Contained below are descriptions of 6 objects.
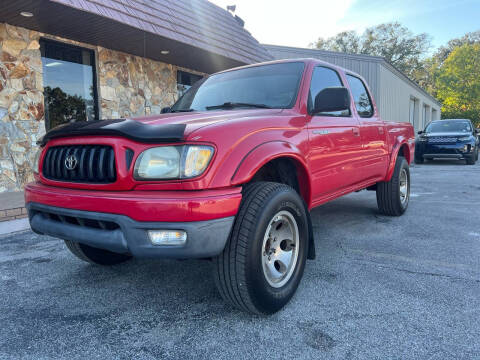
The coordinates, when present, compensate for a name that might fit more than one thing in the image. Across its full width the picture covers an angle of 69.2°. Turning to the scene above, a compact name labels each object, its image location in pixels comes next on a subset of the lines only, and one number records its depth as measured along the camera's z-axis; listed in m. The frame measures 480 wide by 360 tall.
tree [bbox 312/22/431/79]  42.94
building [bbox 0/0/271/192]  5.82
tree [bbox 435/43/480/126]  36.84
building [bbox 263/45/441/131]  15.77
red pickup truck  1.80
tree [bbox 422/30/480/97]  46.51
